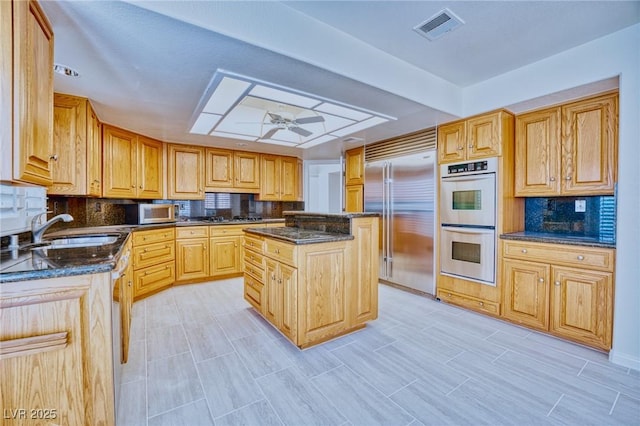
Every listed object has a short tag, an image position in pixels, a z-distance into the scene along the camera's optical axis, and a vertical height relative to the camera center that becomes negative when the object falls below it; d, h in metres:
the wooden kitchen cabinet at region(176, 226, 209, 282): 4.11 -0.64
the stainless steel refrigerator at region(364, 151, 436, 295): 3.58 -0.06
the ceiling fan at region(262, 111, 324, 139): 3.05 +1.00
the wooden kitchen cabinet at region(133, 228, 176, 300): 3.43 -0.67
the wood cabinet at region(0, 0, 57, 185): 1.23 +0.59
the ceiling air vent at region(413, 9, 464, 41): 1.93 +1.36
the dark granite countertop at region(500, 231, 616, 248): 2.27 -0.24
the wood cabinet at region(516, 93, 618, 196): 2.42 +0.60
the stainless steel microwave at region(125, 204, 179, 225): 3.78 -0.05
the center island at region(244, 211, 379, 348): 2.29 -0.59
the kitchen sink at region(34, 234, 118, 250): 2.01 -0.25
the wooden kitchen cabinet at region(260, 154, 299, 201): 5.21 +0.62
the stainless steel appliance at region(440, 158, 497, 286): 2.94 -0.10
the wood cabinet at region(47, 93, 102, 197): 2.54 +0.60
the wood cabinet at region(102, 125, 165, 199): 3.33 +0.59
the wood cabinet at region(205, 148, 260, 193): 4.63 +0.69
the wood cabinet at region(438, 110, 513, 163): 2.88 +0.83
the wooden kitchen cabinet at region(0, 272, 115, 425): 1.16 -0.62
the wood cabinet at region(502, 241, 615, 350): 2.24 -0.69
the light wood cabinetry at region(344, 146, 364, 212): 4.65 +0.53
